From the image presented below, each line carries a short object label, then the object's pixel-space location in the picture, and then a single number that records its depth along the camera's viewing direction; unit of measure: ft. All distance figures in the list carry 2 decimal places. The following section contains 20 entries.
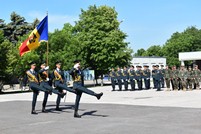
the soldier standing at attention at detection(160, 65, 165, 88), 85.21
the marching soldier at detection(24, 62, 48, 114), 44.50
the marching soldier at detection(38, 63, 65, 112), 44.78
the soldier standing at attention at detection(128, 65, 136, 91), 88.52
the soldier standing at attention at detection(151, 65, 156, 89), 85.95
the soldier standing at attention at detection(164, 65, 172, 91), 82.74
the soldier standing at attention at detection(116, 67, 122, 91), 89.76
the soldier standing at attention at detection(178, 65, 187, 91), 80.64
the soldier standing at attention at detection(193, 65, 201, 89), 81.12
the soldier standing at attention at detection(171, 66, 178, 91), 81.88
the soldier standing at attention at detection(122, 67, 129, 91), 89.56
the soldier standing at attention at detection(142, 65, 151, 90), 89.10
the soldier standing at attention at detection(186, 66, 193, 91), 80.83
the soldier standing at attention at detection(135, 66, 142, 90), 88.60
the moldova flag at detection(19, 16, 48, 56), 56.80
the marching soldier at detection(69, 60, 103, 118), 39.52
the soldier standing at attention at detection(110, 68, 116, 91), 91.26
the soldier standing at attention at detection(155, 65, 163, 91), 84.74
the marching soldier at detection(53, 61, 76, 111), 44.65
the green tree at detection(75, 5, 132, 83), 138.00
